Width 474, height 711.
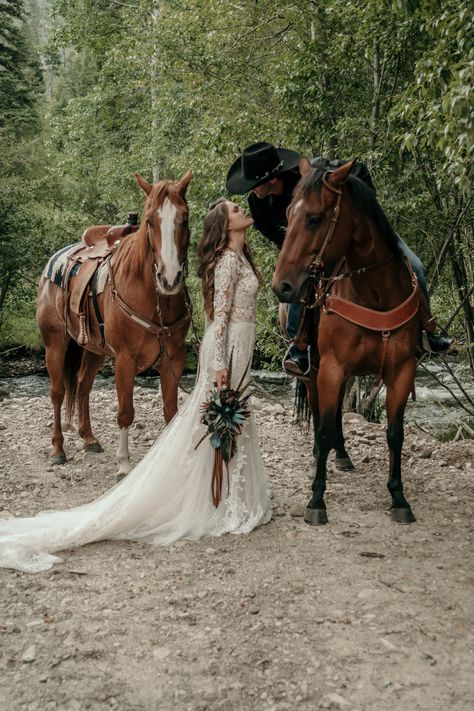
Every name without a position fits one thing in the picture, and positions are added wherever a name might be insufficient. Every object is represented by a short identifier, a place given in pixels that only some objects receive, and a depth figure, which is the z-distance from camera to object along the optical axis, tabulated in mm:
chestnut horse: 5059
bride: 4588
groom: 5105
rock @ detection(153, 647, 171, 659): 3105
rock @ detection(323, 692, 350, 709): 2705
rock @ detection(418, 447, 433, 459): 7242
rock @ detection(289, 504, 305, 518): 5156
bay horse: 4305
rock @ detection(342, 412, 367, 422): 9325
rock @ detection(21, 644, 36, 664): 3068
